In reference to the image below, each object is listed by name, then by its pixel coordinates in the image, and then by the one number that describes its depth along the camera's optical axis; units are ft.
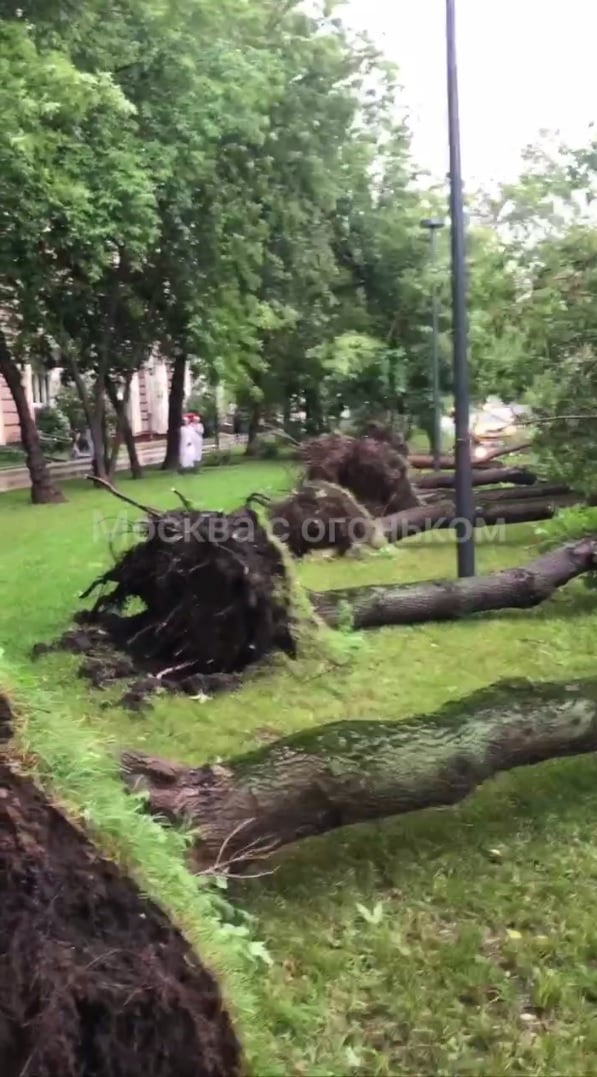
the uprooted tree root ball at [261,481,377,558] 42.70
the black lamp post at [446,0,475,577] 33.12
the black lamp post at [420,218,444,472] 75.20
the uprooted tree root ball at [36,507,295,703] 25.18
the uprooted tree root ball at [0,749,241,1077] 8.75
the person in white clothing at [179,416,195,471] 87.76
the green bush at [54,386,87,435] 103.60
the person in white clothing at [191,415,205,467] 89.45
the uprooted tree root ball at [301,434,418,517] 51.16
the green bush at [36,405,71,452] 105.09
